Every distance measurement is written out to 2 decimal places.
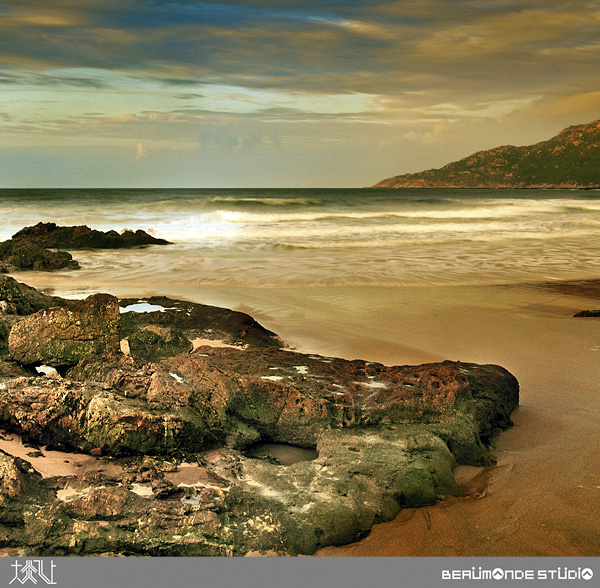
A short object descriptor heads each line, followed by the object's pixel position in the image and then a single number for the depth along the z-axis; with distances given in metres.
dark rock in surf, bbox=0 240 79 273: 8.82
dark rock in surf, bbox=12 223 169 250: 11.67
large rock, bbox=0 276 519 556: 1.70
